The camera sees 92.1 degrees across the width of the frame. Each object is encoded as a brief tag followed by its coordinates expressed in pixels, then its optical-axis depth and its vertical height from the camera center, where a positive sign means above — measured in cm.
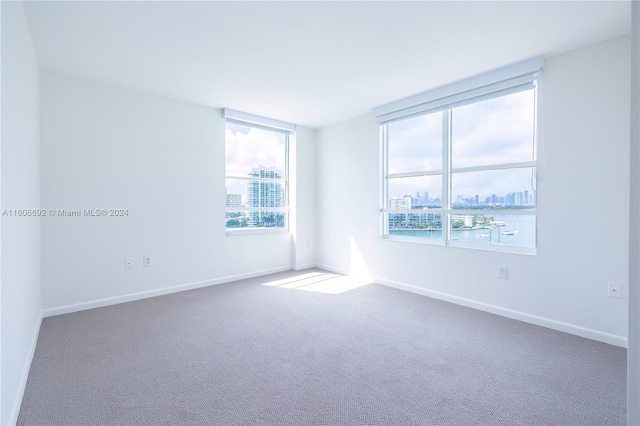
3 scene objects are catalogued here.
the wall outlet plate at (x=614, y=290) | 243 -65
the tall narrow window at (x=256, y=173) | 446 +57
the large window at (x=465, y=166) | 299 +49
